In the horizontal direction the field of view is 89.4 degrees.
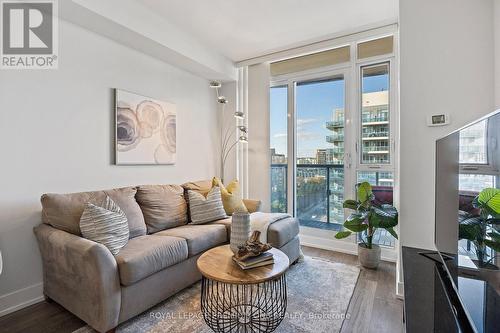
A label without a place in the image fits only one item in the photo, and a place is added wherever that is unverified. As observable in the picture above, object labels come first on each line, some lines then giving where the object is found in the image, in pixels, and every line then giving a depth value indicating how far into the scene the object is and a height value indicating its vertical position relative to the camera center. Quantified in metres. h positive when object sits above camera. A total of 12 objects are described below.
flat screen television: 0.86 -0.23
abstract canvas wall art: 2.68 +0.40
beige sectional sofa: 1.63 -0.69
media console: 1.00 -0.63
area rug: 1.73 -1.12
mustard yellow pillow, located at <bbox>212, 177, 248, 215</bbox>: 3.12 -0.40
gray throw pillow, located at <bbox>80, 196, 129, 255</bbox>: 1.85 -0.47
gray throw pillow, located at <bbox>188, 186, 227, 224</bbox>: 2.78 -0.49
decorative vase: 1.71 -0.43
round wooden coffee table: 1.44 -0.87
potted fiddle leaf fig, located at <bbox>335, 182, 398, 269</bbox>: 2.48 -0.56
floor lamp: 4.00 +0.44
